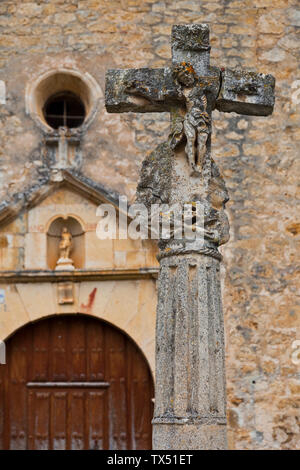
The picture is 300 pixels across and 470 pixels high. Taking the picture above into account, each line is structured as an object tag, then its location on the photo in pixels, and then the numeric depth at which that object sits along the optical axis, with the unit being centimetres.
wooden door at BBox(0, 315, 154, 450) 646
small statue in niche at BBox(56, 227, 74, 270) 647
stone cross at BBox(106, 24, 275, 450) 351
